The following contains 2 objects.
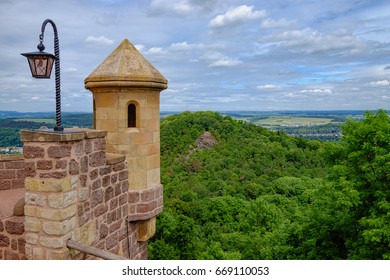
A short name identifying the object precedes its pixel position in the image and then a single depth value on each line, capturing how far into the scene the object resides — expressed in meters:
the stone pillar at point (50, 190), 4.46
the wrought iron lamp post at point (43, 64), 4.89
